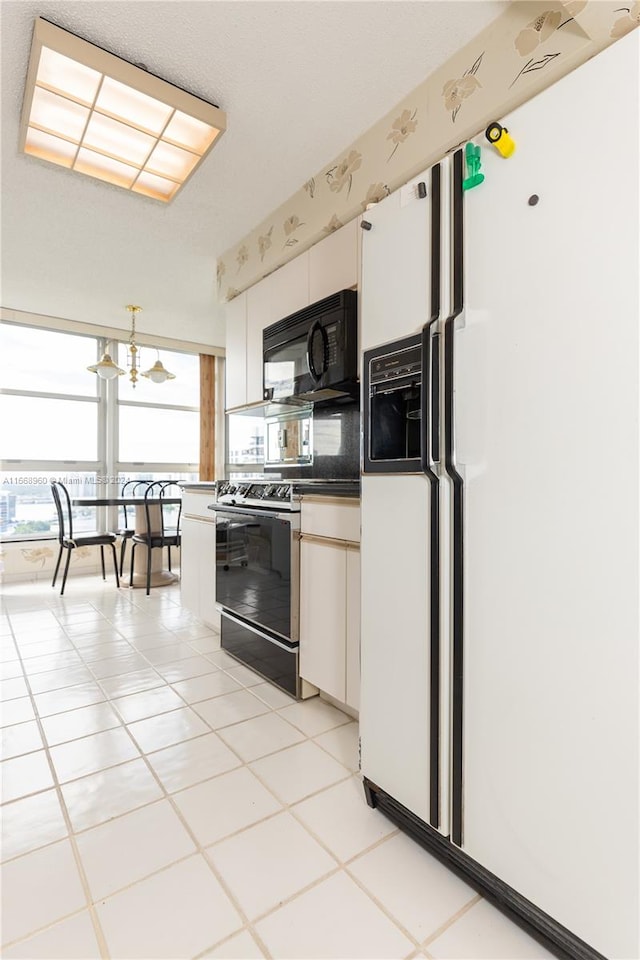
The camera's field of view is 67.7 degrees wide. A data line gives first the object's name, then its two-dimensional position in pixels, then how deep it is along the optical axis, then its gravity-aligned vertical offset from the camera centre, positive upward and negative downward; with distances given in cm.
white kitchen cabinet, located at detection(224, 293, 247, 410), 317 +84
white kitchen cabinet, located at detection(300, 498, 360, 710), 182 -50
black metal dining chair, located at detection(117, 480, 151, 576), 434 -42
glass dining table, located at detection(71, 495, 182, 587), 391 -47
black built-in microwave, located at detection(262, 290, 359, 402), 216 +61
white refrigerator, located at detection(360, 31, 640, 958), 88 -10
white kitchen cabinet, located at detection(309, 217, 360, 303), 220 +103
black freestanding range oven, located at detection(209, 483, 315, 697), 213 -55
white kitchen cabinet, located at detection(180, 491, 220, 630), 295 -55
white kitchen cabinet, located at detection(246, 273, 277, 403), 285 +94
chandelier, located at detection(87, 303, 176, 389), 407 +93
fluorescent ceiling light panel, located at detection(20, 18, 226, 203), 167 +146
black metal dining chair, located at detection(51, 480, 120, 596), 406 -54
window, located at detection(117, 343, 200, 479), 519 +62
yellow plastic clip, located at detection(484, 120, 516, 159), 103 +73
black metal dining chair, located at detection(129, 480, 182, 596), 404 -55
